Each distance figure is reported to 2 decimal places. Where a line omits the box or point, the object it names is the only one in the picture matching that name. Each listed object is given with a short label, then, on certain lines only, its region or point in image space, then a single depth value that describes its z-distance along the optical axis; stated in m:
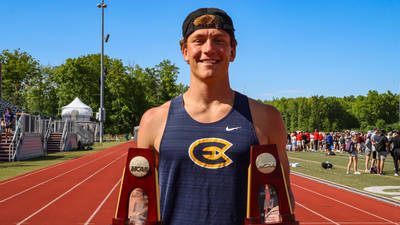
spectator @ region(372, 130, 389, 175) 13.55
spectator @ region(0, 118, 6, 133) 18.97
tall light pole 34.94
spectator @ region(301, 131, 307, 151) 29.14
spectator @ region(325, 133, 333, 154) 25.30
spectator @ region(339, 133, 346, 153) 27.94
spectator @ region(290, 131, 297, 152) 29.23
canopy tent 43.50
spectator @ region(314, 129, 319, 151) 29.06
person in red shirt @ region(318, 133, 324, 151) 30.29
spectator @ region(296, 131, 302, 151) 28.88
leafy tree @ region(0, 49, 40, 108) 61.25
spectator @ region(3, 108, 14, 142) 18.31
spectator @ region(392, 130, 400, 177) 13.62
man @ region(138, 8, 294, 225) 1.61
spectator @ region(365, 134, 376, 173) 14.48
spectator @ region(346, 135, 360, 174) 13.68
